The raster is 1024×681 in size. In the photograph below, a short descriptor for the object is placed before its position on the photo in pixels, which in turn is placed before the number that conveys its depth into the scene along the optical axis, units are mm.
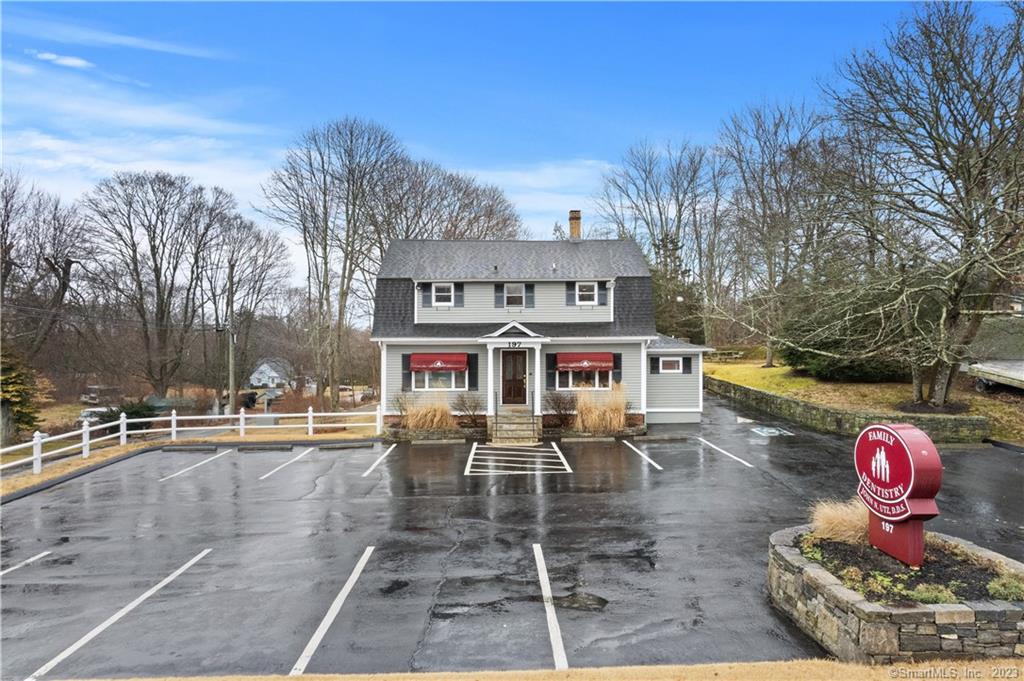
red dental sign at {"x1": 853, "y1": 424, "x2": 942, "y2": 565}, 5594
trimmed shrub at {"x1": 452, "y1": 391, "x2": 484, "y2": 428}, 19578
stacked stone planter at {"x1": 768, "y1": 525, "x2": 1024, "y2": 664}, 4898
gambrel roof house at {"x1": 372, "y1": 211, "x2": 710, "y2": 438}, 19953
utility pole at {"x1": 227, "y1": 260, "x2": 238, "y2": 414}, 24691
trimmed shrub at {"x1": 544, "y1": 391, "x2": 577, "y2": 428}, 19531
